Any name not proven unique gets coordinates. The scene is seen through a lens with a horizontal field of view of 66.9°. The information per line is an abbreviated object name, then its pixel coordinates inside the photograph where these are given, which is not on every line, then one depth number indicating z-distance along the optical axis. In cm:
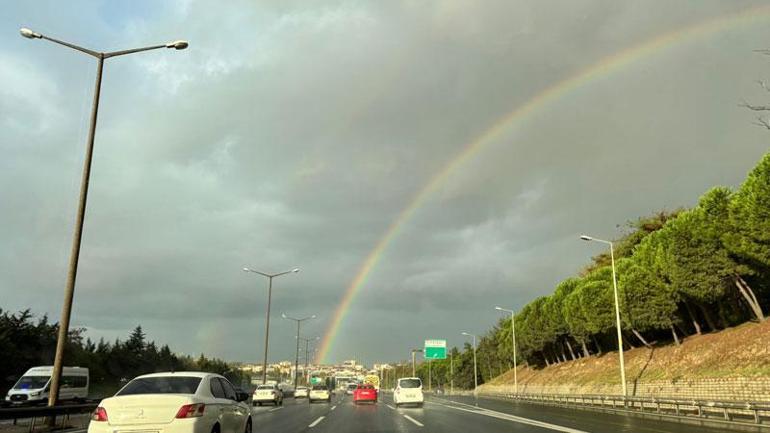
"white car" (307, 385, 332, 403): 5231
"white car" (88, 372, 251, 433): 882
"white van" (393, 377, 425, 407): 3625
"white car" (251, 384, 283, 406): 4325
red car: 4553
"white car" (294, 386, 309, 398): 6706
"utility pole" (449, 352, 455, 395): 13435
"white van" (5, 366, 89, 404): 3716
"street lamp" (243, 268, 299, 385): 6142
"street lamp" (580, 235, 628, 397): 3499
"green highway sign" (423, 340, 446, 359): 8919
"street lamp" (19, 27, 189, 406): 1731
